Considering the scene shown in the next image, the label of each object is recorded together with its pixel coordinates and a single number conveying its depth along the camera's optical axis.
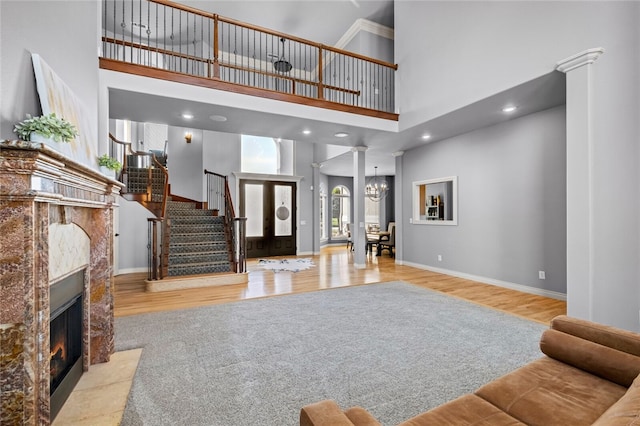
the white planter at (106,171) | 3.01
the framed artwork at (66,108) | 1.82
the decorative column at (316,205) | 9.41
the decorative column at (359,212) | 6.75
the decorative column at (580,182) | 2.98
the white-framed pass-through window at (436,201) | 5.92
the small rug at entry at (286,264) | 6.57
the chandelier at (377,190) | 11.78
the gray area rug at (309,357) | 1.86
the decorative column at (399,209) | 7.25
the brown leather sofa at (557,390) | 1.00
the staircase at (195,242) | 5.46
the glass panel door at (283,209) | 8.97
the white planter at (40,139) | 1.64
